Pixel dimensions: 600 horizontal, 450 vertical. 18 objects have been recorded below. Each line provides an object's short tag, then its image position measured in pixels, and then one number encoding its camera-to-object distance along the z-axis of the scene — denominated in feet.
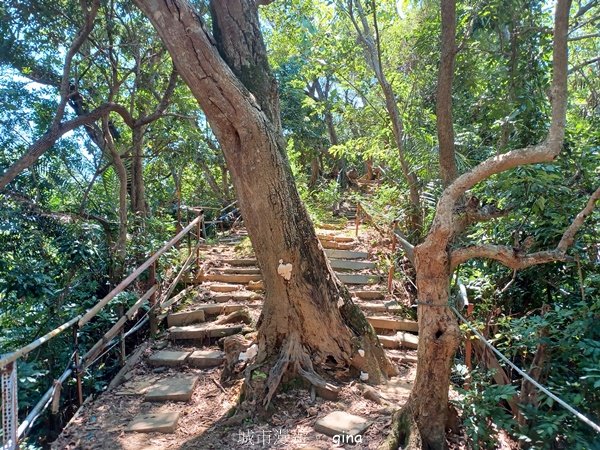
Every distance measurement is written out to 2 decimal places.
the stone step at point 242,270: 19.29
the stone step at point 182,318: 15.19
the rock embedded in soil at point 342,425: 9.05
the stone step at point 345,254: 21.83
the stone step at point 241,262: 20.62
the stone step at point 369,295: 17.61
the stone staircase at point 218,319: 11.23
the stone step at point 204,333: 14.26
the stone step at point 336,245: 23.27
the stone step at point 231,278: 18.67
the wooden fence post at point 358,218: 25.54
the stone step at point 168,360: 12.82
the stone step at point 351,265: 20.29
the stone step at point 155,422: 9.54
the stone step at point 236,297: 16.83
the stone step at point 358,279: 18.70
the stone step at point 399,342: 14.61
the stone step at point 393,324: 15.40
